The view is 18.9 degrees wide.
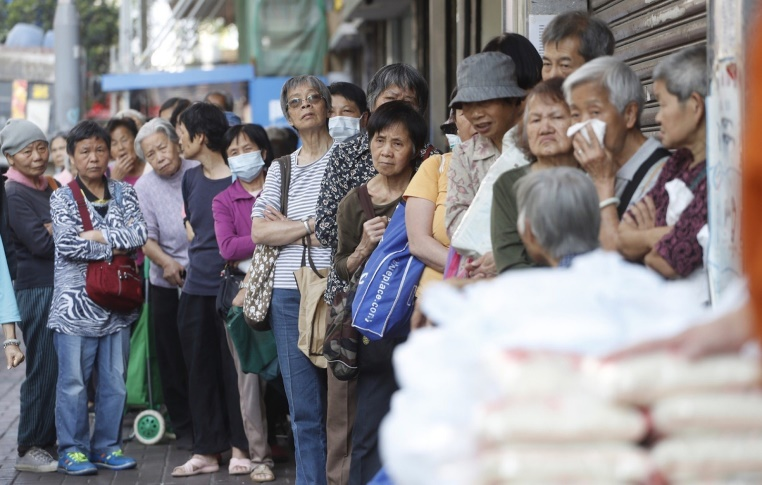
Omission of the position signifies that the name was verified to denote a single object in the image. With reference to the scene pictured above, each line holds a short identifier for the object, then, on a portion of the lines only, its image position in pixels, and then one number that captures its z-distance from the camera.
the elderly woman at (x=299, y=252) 11.79
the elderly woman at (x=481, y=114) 9.27
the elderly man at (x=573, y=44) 9.18
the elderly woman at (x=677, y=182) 6.80
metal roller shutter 9.86
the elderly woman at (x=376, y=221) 10.43
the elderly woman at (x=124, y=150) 17.62
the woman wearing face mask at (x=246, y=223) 13.47
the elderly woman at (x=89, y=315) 13.73
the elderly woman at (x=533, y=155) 7.40
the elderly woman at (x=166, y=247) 15.63
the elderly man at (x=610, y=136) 7.34
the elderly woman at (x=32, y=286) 14.58
